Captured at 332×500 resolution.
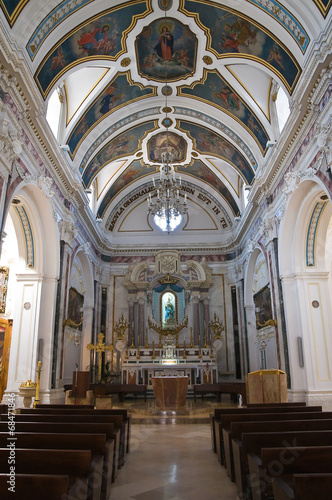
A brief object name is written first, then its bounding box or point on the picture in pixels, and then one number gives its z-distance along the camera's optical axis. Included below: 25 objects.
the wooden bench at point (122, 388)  13.34
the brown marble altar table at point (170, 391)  11.16
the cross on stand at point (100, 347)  15.63
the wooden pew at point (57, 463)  2.93
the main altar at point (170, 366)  15.70
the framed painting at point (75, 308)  14.09
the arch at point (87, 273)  16.08
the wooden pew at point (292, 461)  2.92
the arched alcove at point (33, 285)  10.87
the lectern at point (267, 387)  8.03
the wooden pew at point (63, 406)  6.74
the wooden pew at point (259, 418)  4.75
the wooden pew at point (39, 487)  2.34
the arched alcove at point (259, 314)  13.94
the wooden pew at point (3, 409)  5.24
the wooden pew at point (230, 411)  5.44
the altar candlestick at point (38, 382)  9.33
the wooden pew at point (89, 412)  5.69
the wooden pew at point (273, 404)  6.55
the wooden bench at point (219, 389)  12.86
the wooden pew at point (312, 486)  2.29
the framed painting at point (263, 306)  13.70
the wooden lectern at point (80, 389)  10.18
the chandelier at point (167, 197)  12.08
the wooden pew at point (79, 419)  4.82
